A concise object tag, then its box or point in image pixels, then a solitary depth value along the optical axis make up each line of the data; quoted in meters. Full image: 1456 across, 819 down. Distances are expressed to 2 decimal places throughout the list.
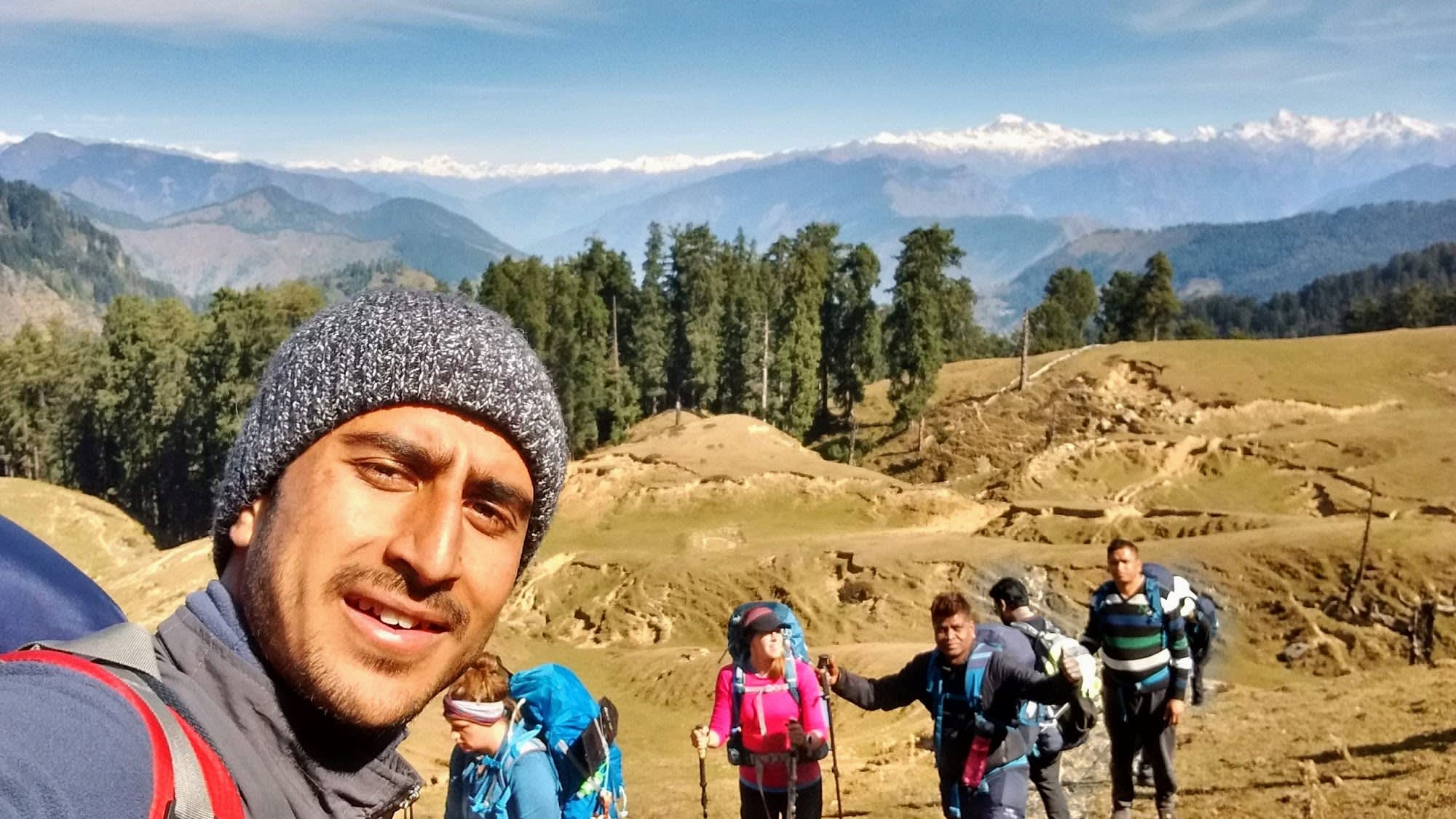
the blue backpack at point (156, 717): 1.18
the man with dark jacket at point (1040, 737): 7.36
